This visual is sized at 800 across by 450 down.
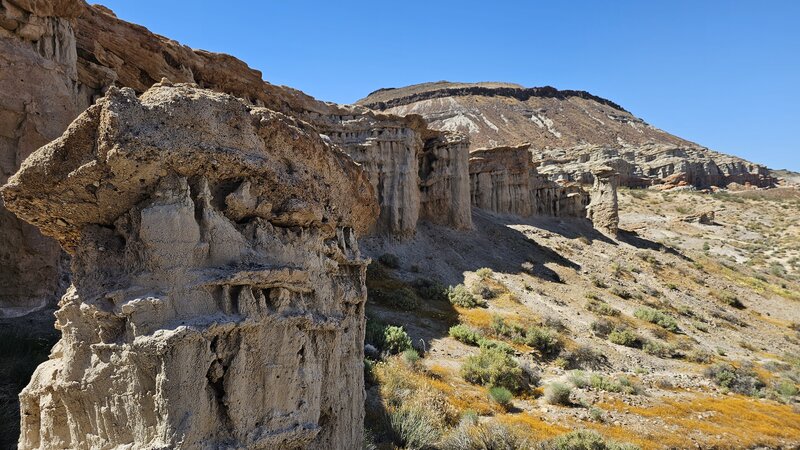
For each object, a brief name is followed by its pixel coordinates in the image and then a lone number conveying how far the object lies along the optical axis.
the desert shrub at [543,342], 14.60
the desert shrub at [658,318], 18.97
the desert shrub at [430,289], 18.55
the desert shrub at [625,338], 16.31
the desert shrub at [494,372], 11.21
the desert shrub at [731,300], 24.56
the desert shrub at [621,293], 22.45
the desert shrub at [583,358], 13.98
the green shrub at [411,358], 11.08
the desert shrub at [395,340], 11.95
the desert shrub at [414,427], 7.05
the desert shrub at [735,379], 13.39
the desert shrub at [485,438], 7.39
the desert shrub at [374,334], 12.04
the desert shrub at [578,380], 11.77
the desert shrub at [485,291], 19.58
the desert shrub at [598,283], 23.42
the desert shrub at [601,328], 17.06
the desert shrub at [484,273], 21.68
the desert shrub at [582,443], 7.74
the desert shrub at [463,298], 18.23
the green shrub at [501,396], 10.09
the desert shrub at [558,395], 10.55
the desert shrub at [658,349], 15.97
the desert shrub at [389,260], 20.61
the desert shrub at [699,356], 15.89
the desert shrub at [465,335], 14.26
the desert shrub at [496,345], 13.56
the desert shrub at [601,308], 19.30
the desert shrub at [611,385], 11.66
